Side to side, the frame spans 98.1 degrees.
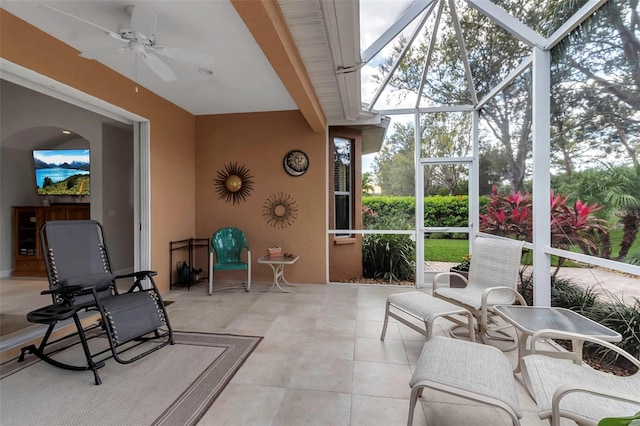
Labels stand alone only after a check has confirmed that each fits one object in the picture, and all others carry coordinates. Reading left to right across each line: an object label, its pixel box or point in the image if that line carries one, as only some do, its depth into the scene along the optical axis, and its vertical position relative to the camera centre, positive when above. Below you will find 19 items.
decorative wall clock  4.60 +0.83
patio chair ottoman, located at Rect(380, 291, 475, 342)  2.21 -0.81
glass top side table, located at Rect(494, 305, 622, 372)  1.64 -0.71
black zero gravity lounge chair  2.10 -0.75
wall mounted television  5.02 +0.74
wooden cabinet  4.67 -0.35
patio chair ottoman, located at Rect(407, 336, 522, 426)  1.28 -0.83
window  4.84 +0.44
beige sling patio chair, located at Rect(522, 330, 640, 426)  1.15 -0.83
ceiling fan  1.99 +1.34
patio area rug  1.64 -1.20
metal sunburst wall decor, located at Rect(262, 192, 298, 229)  4.64 +0.04
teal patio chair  4.31 -0.54
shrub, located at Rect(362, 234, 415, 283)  4.54 -0.75
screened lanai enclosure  1.98 +0.88
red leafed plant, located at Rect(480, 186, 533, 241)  3.09 -0.05
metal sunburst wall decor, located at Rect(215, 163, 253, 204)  4.71 +0.50
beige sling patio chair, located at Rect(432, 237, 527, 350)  2.44 -0.72
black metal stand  4.26 -0.63
